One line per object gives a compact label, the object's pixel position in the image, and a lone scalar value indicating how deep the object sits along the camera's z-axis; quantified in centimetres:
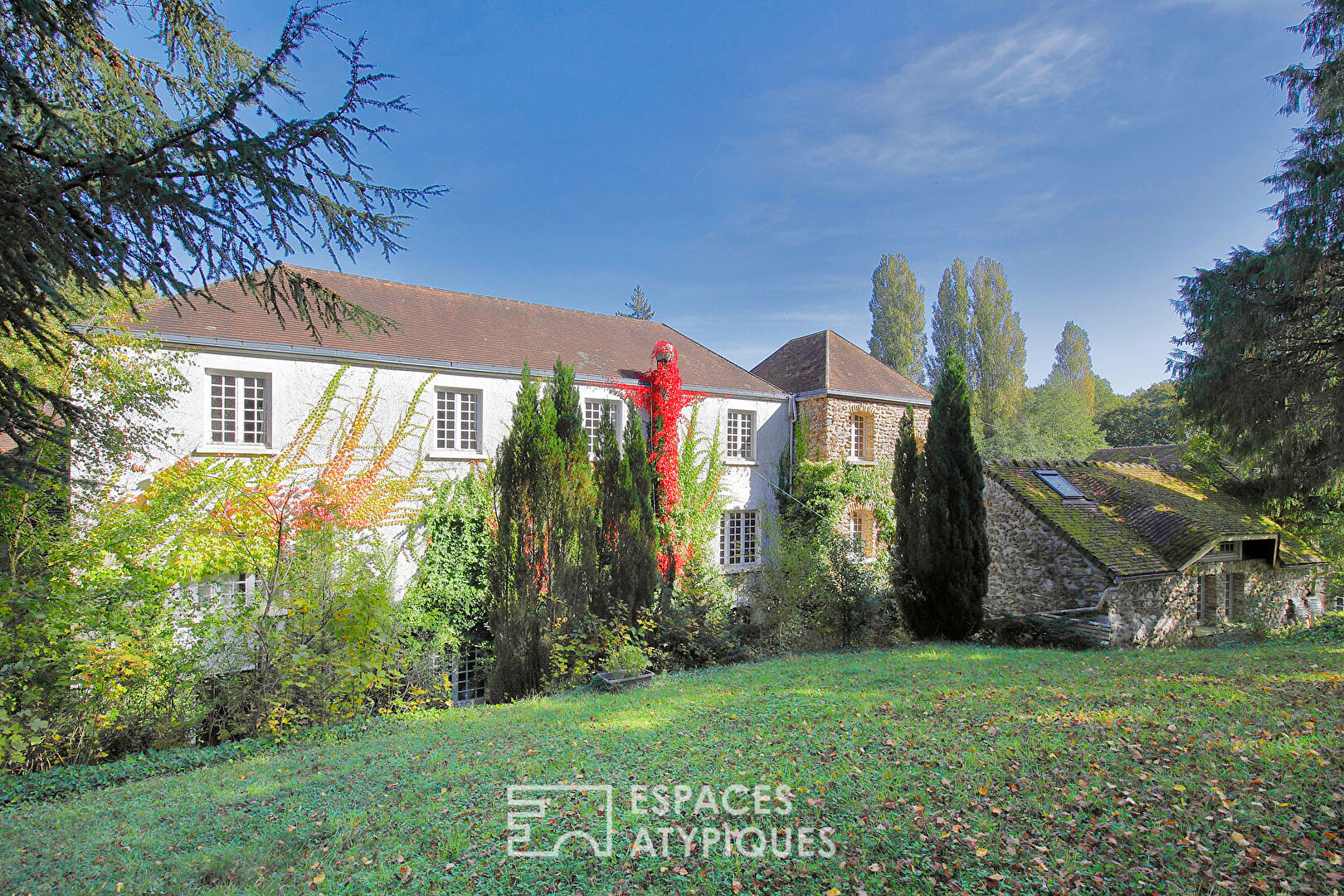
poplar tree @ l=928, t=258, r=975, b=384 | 3747
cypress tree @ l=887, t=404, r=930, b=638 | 1422
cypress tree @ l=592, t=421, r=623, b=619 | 1202
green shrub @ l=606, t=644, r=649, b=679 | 1049
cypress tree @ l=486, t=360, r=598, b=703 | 1103
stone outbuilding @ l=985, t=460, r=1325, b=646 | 1463
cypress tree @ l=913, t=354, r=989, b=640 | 1381
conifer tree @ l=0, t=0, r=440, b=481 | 310
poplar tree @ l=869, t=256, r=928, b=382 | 3675
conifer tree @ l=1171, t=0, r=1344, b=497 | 1102
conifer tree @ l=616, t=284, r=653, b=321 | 5112
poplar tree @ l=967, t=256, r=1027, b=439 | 3678
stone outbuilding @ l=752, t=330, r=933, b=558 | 1922
